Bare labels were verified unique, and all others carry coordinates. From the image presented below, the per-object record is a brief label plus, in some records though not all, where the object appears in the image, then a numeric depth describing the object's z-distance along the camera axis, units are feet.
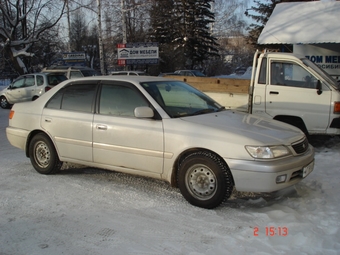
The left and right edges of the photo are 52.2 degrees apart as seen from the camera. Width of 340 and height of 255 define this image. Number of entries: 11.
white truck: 22.13
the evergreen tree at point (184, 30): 123.65
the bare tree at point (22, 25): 67.77
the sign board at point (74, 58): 92.89
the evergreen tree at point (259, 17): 107.14
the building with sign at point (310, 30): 34.06
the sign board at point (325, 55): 37.65
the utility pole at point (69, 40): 110.11
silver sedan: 13.01
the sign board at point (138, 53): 79.00
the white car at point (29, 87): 48.44
